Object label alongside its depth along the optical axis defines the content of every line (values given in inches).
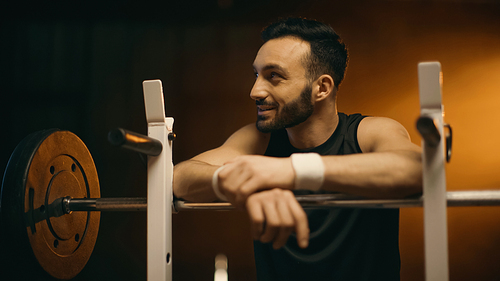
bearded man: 22.9
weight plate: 28.6
